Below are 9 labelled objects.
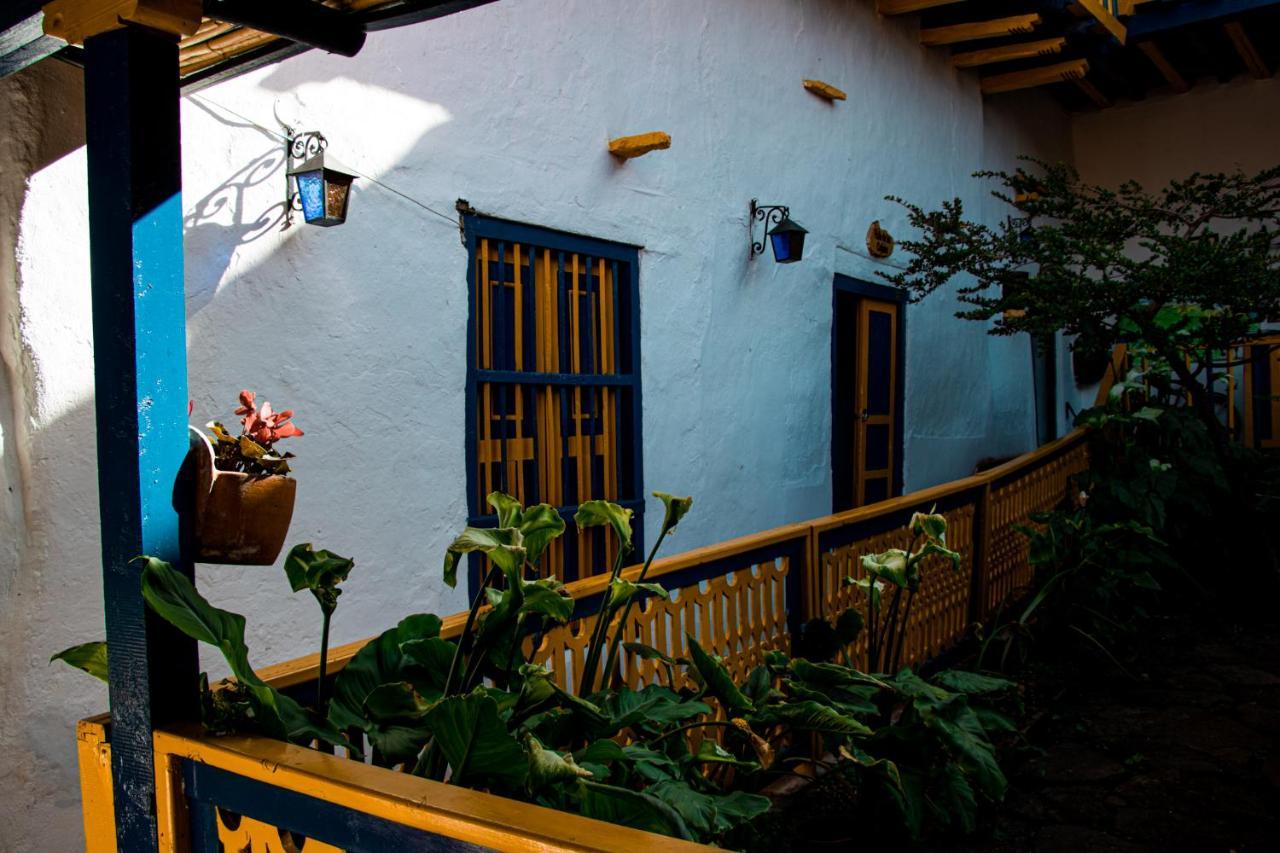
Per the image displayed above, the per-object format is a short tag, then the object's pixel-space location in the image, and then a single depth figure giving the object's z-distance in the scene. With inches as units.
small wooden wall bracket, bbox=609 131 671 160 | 217.5
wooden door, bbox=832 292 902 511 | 326.0
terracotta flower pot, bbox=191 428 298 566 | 87.5
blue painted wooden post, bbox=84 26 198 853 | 81.7
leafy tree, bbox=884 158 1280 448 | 262.7
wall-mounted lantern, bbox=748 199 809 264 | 263.3
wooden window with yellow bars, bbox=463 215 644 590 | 191.8
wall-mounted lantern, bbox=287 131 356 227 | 151.5
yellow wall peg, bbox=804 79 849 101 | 298.0
